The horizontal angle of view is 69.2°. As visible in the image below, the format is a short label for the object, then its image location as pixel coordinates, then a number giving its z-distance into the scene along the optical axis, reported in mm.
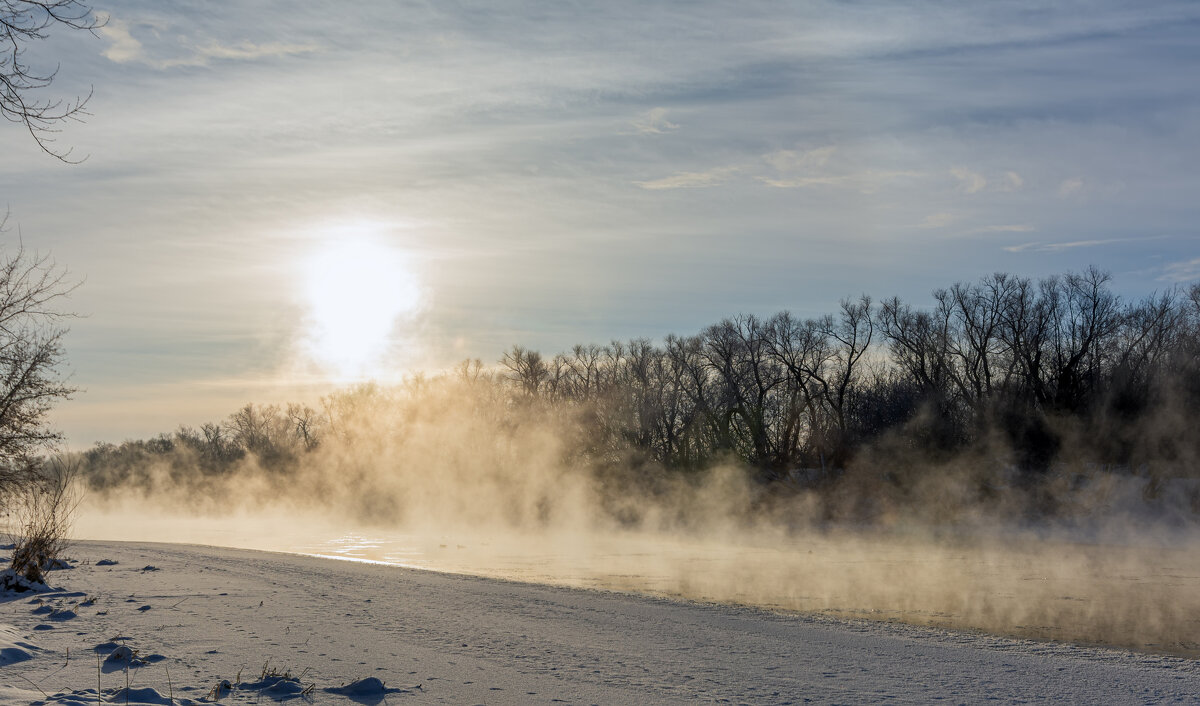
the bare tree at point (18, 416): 16250
